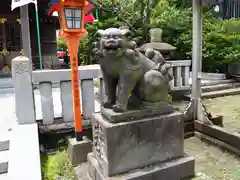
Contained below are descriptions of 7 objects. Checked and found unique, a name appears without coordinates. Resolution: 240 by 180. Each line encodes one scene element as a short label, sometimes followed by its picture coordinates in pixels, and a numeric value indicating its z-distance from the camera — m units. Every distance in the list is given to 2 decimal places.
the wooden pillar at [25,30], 4.38
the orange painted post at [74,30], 3.10
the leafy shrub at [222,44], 8.50
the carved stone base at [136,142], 2.41
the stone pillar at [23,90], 3.35
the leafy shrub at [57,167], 3.07
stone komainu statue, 2.27
